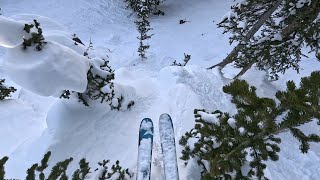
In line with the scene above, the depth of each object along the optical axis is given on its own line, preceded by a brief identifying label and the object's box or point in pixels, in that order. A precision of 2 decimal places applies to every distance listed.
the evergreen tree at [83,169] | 2.45
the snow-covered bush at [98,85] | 3.88
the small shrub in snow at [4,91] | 5.57
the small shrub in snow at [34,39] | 3.18
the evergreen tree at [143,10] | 8.87
